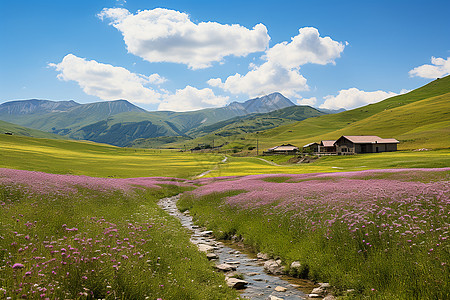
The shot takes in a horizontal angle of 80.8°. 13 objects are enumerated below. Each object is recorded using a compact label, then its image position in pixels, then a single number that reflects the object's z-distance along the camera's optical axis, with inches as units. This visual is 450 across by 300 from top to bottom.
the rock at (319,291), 381.6
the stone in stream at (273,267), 471.5
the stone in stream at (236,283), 415.8
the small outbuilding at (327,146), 5708.7
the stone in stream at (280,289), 404.2
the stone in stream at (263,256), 543.2
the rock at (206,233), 761.0
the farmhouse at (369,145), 4756.4
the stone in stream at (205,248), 588.2
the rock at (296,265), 452.8
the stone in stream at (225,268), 486.6
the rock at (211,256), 554.4
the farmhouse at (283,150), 6766.7
